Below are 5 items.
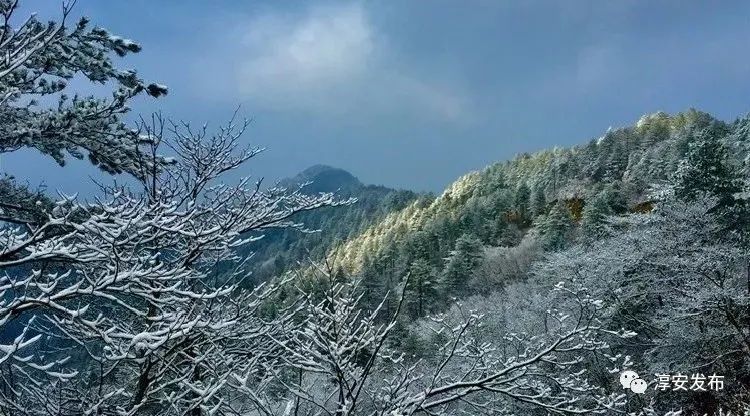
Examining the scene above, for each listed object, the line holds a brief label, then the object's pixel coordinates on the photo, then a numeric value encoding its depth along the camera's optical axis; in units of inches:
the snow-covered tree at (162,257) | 114.0
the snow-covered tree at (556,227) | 1955.0
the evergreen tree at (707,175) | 717.3
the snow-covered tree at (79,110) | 223.9
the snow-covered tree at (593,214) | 1793.6
